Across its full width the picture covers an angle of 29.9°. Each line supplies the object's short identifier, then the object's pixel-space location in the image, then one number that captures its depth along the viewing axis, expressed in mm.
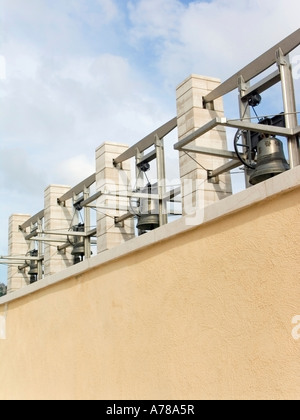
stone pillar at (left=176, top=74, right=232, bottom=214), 10602
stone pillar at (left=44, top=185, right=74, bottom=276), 18169
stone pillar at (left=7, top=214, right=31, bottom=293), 21797
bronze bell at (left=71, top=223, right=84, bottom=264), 16469
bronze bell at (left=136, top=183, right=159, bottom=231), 11992
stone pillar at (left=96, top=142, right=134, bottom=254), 14555
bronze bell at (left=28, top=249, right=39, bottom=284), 20562
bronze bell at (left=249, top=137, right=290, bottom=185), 7203
